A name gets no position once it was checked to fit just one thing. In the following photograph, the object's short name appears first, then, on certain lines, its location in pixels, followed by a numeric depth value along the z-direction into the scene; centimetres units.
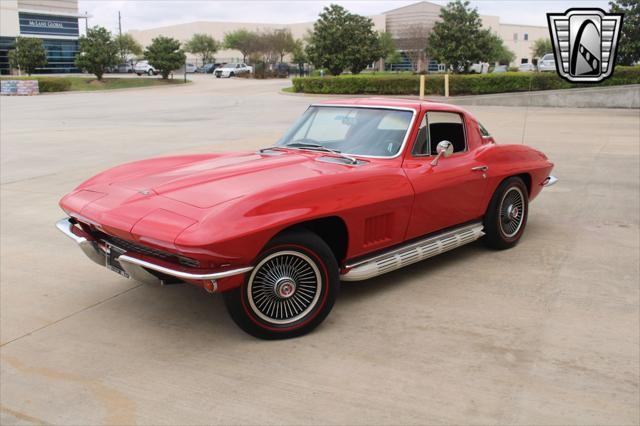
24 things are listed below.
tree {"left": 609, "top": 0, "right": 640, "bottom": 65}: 2522
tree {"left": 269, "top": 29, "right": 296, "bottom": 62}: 6662
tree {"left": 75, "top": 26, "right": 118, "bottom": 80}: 4638
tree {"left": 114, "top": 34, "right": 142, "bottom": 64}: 7731
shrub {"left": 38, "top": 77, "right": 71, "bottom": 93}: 3975
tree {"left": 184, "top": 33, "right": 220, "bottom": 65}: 8219
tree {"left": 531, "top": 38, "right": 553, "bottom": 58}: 8134
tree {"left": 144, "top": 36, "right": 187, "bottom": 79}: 4784
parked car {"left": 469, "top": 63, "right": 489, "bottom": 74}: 4655
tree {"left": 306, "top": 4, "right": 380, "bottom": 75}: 3484
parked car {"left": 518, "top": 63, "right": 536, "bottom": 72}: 5331
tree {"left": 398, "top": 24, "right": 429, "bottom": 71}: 6216
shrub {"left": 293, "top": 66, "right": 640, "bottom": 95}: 2503
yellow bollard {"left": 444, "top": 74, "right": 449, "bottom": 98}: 2450
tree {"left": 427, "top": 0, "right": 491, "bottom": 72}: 3138
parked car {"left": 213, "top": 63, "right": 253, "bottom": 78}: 5812
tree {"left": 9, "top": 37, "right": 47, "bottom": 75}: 4988
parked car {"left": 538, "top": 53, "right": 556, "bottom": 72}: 3562
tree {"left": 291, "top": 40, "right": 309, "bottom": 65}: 6505
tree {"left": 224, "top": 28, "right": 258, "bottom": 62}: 6762
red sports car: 354
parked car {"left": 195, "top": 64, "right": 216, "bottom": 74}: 7047
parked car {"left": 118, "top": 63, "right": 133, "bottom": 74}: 6771
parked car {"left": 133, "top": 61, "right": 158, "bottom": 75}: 5838
